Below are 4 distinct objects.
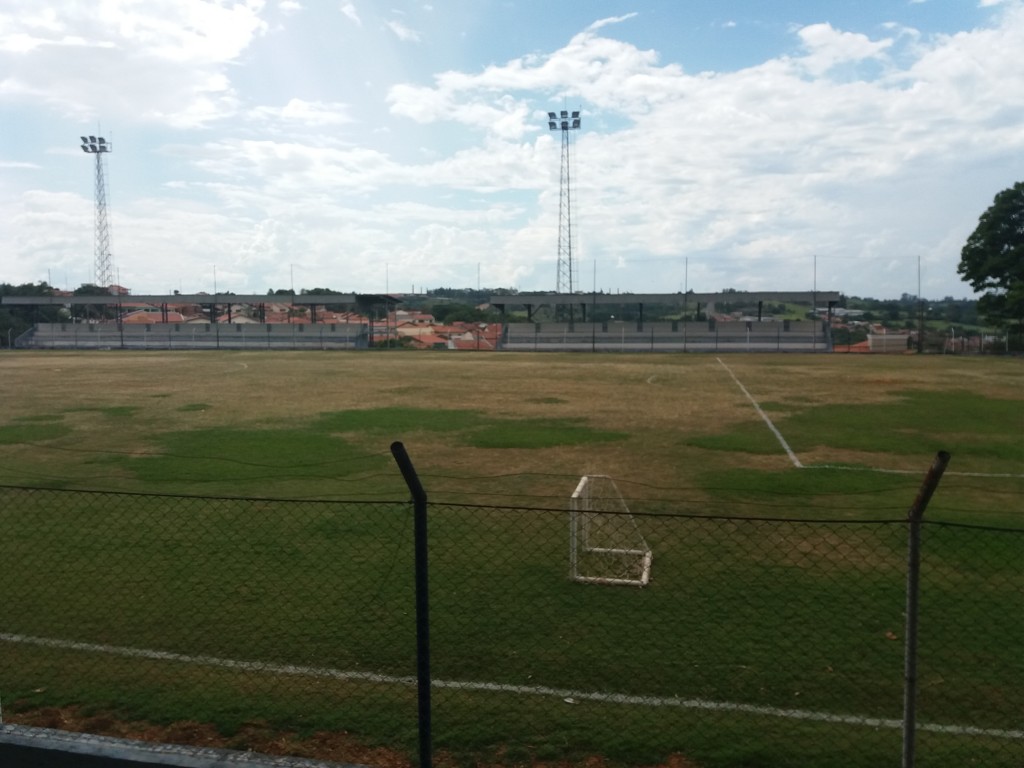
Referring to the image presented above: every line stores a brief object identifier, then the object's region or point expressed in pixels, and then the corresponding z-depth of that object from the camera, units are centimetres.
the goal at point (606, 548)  893
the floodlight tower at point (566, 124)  7069
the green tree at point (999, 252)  5741
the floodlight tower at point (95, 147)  7788
